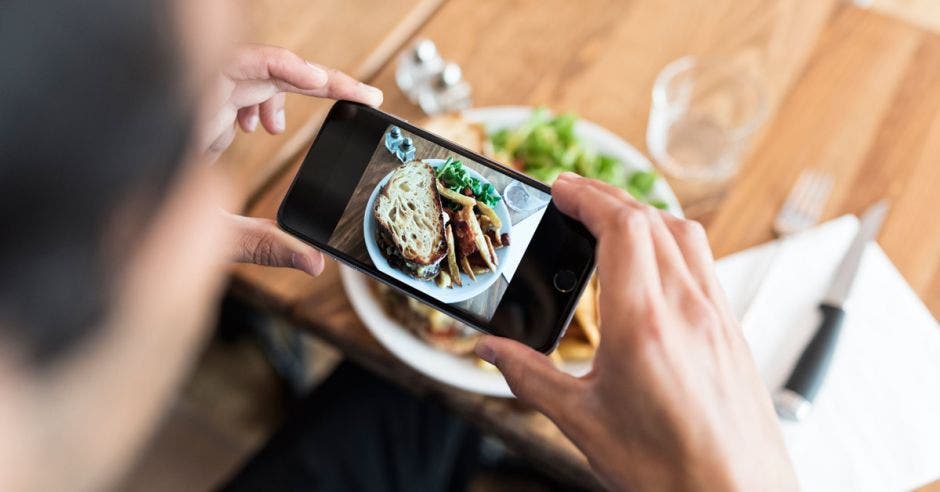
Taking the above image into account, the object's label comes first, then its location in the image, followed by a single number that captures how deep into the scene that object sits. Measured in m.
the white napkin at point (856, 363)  0.81
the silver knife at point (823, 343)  0.81
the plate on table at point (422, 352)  0.82
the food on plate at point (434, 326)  0.83
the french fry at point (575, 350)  0.84
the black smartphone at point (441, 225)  0.66
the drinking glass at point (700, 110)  0.95
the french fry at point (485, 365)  0.83
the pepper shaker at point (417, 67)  0.95
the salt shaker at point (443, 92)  0.95
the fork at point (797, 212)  0.88
